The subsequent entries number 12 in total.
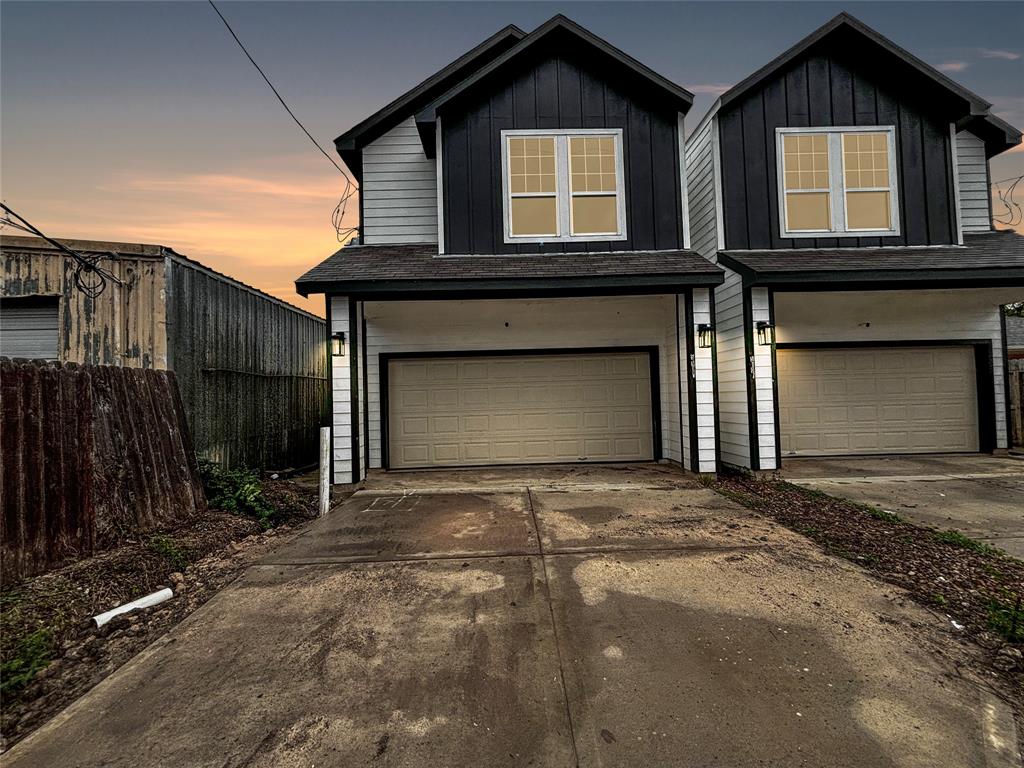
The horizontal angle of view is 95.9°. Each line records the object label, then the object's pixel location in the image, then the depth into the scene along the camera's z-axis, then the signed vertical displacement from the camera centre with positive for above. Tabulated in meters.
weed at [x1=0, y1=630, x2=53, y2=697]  2.44 -1.43
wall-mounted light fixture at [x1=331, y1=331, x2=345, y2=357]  6.98 +0.87
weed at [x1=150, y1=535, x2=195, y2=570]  4.09 -1.35
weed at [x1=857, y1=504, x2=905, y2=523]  5.09 -1.44
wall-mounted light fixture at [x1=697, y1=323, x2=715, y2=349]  7.23 +0.89
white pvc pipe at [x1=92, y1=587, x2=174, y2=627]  3.13 -1.44
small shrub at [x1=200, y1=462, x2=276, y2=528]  5.61 -1.14
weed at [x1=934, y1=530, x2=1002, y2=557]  4.11 -1.46
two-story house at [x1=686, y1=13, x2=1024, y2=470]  7.30 +2.27
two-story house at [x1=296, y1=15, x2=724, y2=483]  7.07 +1.81
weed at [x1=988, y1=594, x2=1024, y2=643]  2.84 -1.52
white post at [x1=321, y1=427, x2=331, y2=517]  5.89 -0.90
